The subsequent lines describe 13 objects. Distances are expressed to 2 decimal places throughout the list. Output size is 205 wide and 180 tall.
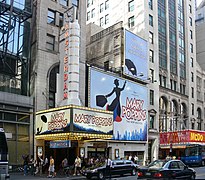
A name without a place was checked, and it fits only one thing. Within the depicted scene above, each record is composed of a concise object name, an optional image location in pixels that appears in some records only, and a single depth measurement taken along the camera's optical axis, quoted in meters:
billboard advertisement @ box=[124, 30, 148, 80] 47.03
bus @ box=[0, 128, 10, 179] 17.03
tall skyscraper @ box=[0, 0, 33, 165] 32.91
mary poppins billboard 40.56
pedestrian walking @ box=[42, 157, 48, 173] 31.96
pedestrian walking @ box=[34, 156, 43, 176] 31.38
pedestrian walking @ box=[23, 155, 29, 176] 29.85
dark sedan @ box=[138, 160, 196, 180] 18.62
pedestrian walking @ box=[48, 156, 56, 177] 28.17
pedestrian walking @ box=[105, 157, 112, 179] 26.88
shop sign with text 48.12
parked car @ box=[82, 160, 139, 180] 26.05
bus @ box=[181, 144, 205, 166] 44.78
